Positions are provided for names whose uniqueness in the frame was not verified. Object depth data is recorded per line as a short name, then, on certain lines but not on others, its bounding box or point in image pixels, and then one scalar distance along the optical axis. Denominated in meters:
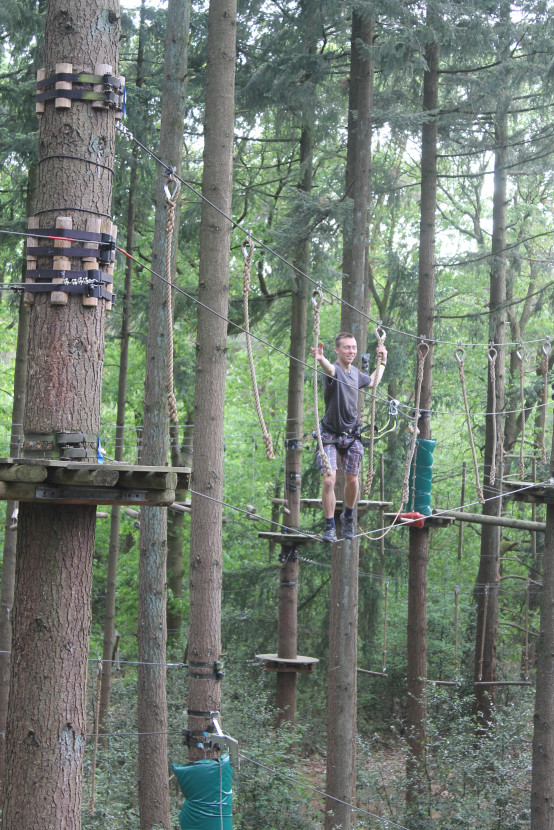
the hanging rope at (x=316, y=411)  11.47
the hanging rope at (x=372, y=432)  14.12
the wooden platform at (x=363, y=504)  20.75
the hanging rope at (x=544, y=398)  16.40
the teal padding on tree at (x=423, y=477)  20.89
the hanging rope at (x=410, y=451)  16.27
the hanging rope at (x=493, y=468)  16.82
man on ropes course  14.09
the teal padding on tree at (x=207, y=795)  11.50
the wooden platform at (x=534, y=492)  16.70
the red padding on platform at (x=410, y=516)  20.33
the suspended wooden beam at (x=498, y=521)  20.33
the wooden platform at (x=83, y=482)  7.64
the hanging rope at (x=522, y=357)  16.72
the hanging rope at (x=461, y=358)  16.23
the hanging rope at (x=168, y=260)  9.51
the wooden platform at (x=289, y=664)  24.48
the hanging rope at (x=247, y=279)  10.88
